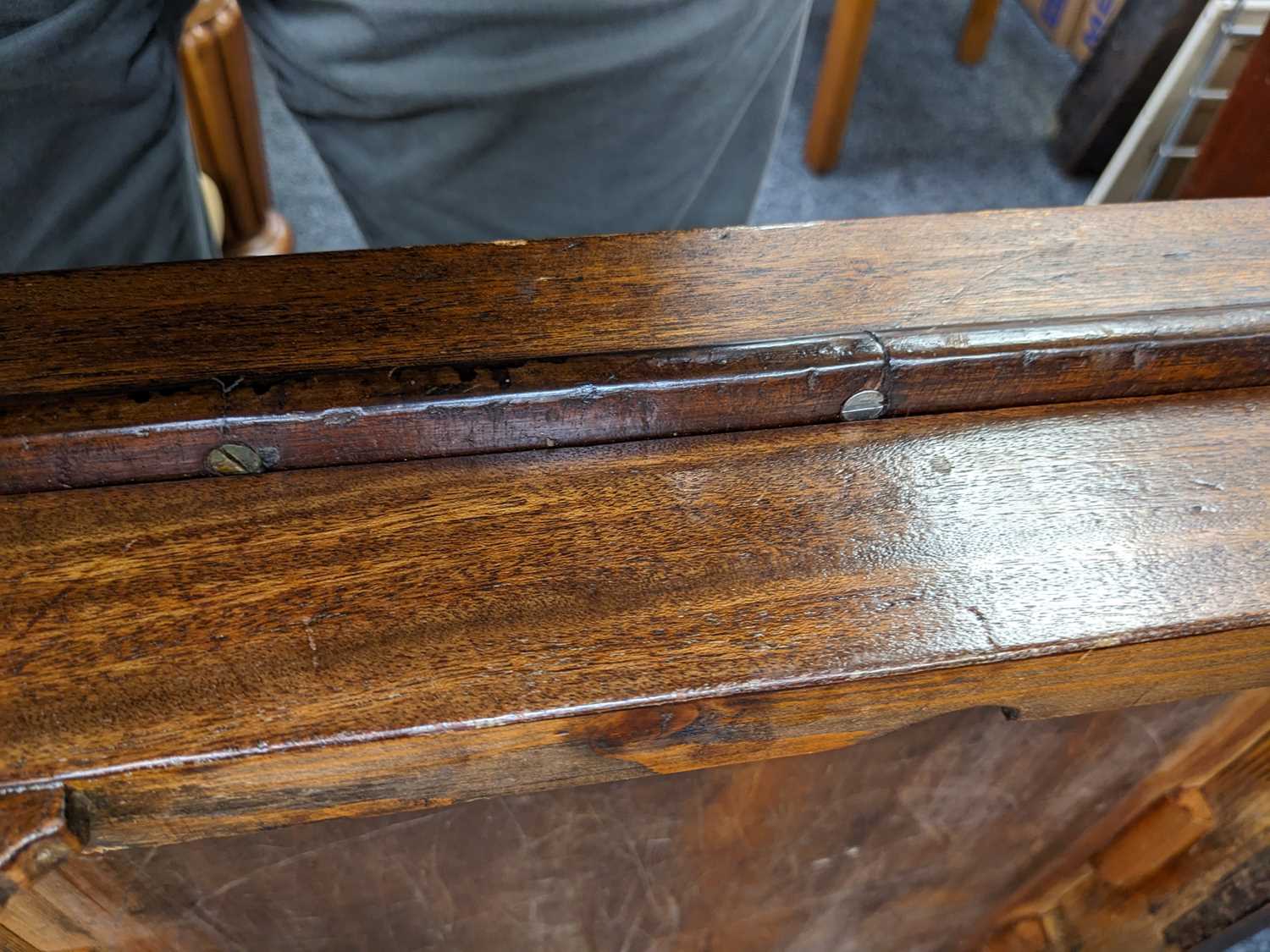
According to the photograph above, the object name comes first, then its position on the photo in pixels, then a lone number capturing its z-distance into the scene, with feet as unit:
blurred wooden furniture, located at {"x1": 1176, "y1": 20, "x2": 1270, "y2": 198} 3.57
